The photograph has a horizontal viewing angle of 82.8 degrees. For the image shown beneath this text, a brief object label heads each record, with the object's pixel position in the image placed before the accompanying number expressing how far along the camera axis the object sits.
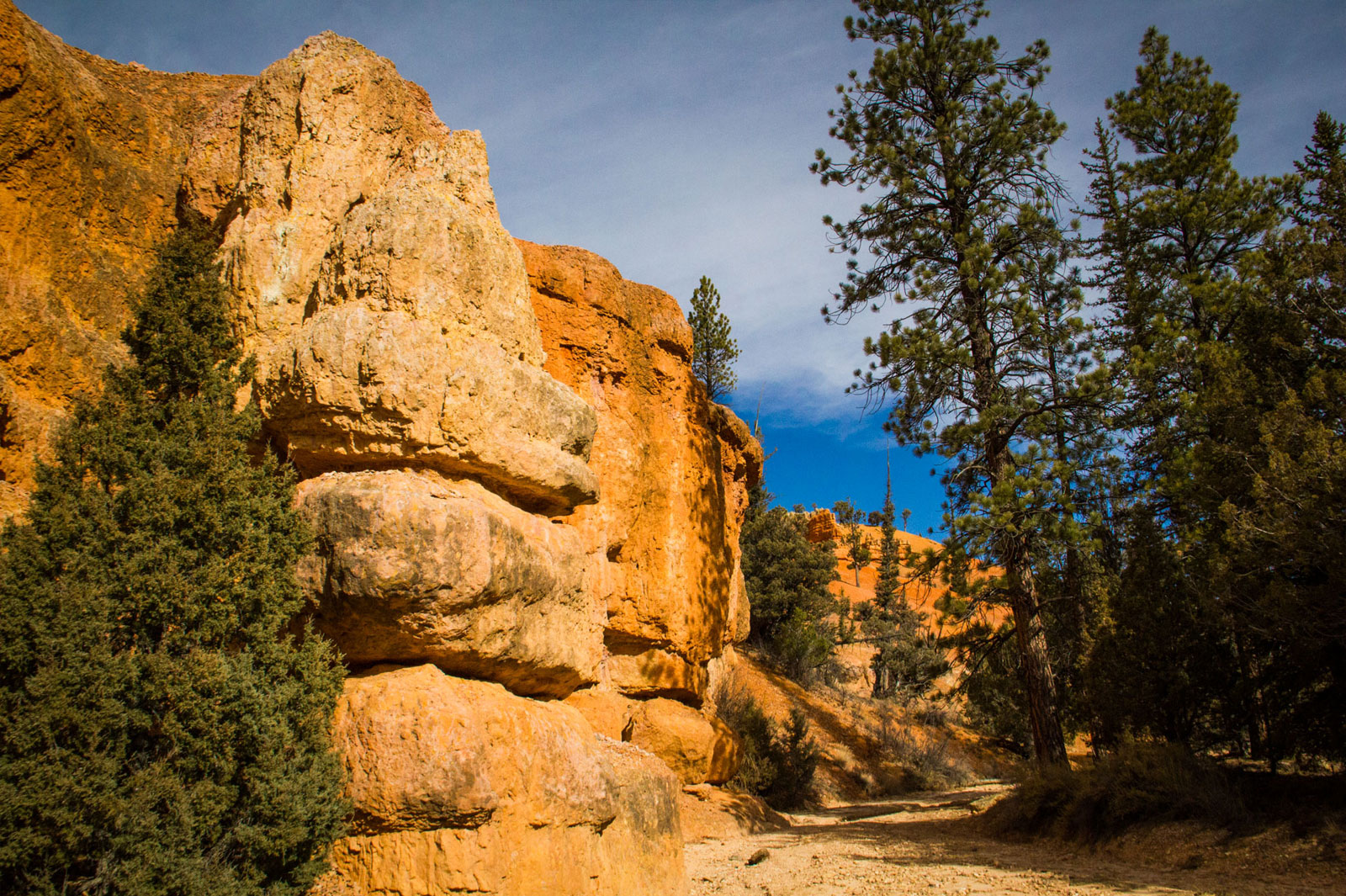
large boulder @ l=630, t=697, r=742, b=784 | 9.59
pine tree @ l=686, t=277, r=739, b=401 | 25.73
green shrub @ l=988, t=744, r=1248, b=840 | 7.71
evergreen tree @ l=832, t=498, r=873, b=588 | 42.31
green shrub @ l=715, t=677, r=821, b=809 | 12.91
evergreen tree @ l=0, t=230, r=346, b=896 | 3.94
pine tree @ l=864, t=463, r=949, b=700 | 23.70
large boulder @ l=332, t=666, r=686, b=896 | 4.89
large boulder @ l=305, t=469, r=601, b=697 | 5.19
